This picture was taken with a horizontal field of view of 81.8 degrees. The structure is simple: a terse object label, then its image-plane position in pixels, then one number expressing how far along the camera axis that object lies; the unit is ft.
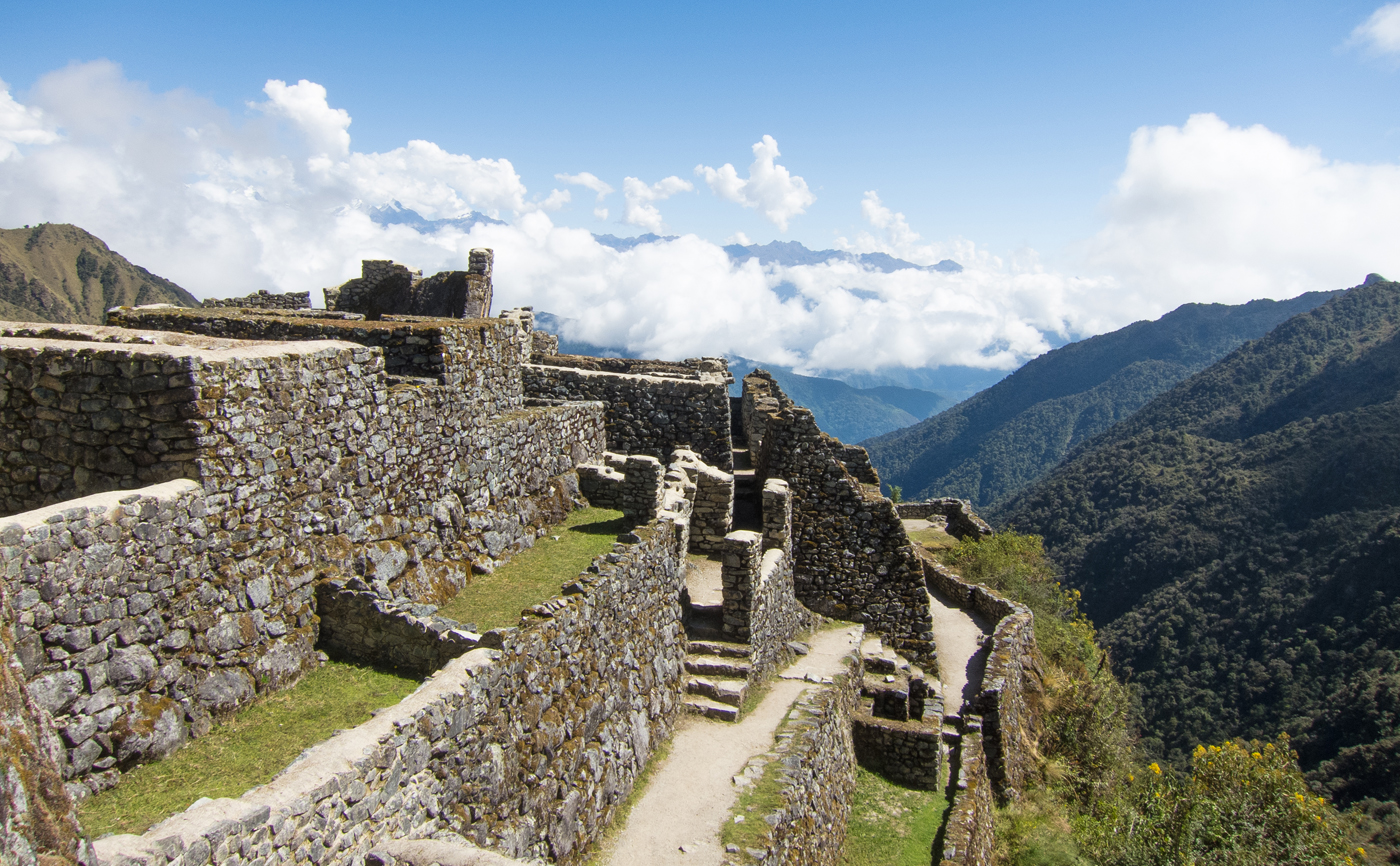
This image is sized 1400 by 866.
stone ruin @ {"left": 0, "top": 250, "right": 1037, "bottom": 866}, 18.11
